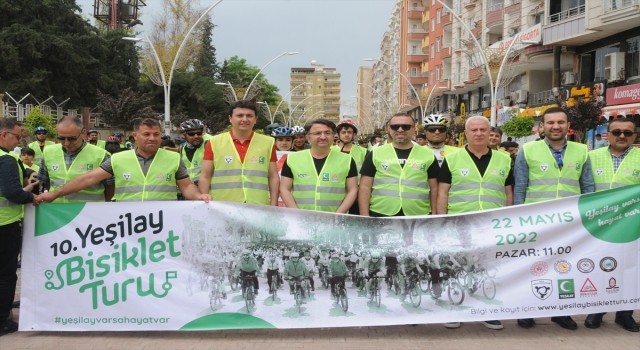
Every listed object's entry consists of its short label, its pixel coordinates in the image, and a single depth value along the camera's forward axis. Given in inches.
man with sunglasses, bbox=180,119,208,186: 332.2
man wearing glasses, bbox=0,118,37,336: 238.4
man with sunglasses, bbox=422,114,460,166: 310.7
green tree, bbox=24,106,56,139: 1212.5
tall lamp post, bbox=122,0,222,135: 1083.2
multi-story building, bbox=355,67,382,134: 5428.2
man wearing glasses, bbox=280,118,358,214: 259.4
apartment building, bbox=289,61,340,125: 6176.2
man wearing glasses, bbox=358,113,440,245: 255.9
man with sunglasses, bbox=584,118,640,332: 262.2
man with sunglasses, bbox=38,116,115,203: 265.3
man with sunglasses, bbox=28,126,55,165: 490.1
